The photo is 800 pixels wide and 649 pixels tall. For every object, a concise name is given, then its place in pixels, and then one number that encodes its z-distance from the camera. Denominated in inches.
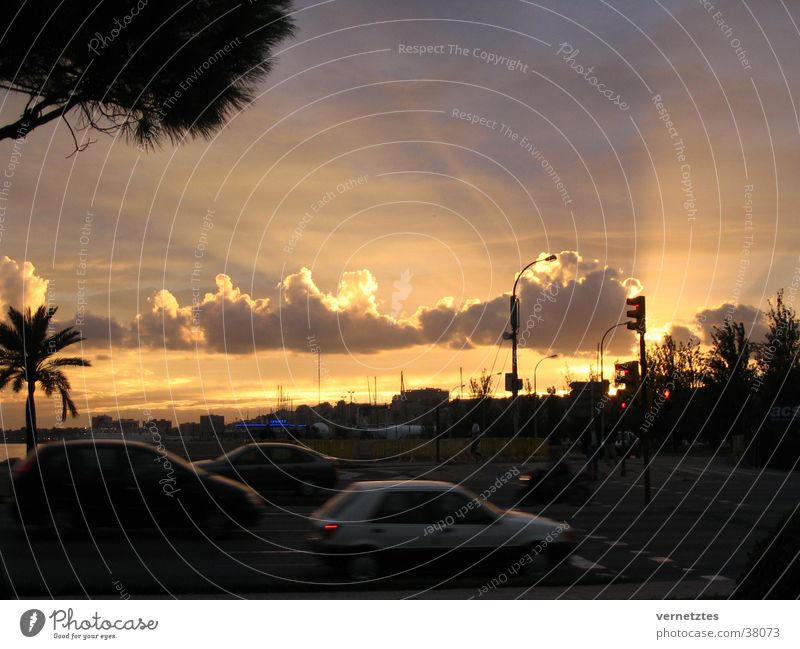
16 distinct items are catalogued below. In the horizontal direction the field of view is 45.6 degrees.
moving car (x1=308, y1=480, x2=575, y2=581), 491.5
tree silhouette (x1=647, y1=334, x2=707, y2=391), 2667.3
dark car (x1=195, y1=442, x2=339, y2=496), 1008.2
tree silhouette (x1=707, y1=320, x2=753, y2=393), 2165.4
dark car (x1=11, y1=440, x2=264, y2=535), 604.2
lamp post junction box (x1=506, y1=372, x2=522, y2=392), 1459.2
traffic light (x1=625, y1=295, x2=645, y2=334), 942.4
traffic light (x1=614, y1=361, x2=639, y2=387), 1032.2
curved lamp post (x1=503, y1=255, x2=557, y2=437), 1448.1
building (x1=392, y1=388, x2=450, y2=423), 3348.4
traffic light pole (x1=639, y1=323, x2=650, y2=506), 953.5
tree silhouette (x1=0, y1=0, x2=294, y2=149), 356.5
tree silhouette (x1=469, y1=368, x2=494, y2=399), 3026.6
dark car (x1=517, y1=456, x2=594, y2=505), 997.2
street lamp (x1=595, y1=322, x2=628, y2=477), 1605.6
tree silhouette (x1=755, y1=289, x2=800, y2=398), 1792.6
